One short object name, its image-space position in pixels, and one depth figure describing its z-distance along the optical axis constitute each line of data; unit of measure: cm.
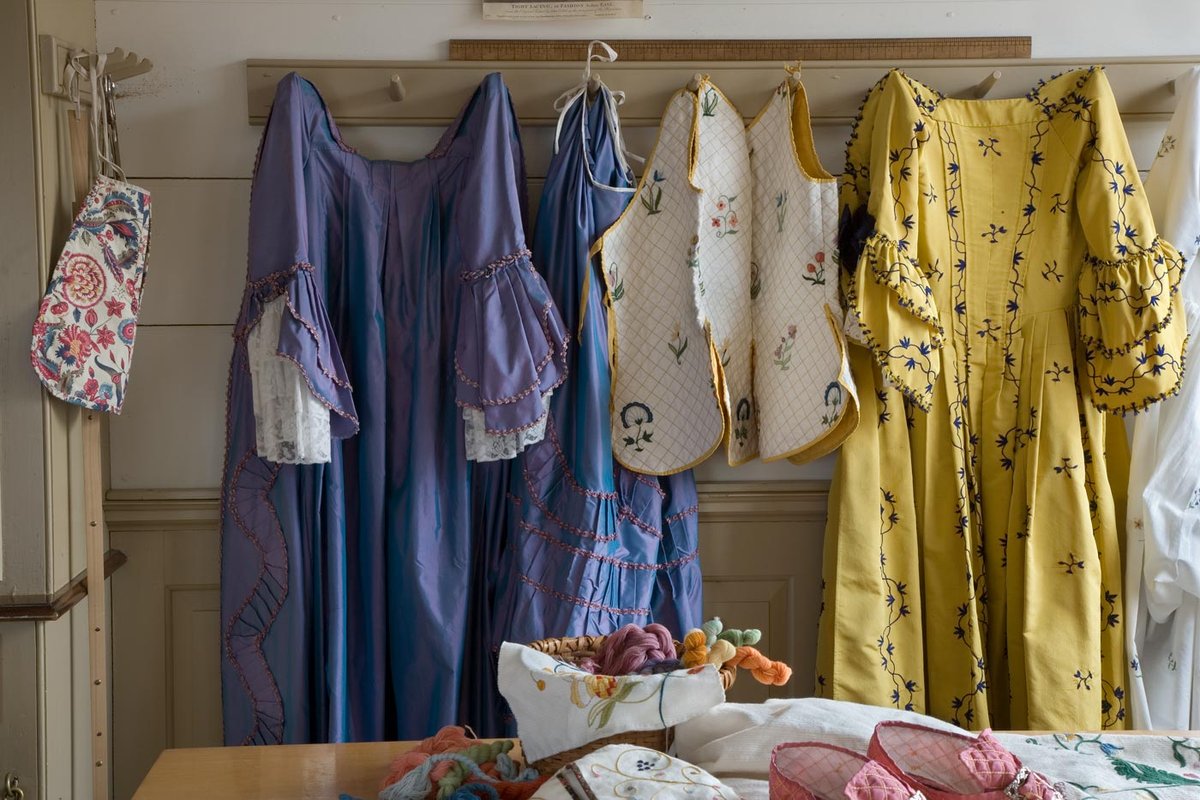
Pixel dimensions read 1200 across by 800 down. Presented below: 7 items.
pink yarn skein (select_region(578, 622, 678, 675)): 117
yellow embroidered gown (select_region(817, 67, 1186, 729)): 180
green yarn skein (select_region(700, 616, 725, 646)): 118
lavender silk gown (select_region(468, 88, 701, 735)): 180
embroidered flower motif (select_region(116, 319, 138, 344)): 170
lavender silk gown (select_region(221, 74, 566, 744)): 176
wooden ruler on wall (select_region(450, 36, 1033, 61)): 193
